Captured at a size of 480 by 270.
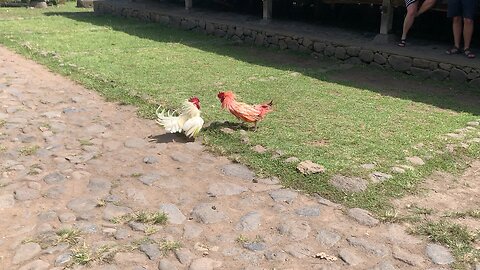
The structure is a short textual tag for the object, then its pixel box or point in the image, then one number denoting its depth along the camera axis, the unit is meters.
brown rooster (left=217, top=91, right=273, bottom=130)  5.06
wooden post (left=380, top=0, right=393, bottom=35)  9.05
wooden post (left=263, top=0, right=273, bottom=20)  11.30
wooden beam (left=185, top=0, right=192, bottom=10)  13.60
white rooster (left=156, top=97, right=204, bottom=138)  4.98
